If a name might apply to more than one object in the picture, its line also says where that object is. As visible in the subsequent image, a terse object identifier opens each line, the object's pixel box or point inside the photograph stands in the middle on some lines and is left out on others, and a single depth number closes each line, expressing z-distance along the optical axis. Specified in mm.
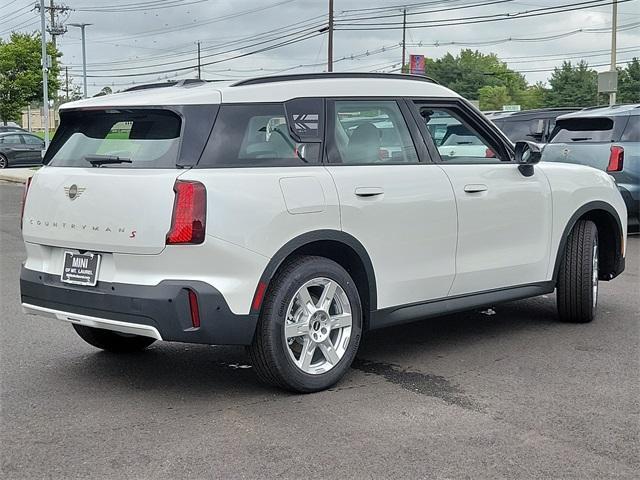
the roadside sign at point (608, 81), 27767
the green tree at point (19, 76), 45875
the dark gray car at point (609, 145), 11891
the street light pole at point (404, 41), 72688
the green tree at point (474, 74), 111938
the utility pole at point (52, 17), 75438
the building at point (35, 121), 101162
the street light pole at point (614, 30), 34062
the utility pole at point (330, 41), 43781
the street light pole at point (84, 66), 62812
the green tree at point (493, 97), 113250
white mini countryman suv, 4641
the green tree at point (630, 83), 78669
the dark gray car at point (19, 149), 33500
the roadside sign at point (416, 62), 37156
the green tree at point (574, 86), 85125
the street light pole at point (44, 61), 33875
